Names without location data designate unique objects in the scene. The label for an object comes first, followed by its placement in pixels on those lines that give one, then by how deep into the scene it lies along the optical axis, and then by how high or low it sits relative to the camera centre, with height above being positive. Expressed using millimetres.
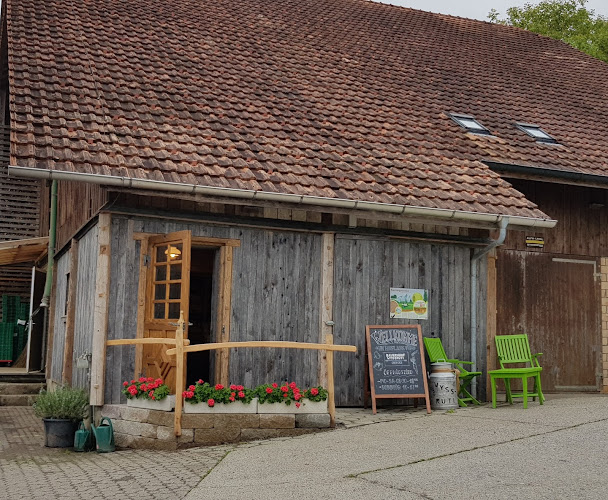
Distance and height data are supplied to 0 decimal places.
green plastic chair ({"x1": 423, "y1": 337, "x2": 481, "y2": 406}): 10555 -526
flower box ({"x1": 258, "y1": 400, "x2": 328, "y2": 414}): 8609 -932
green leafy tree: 28031 +10222
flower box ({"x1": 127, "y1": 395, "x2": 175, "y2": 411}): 8344 -918
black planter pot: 9000 -1303
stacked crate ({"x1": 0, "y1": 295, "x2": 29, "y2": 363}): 17875 -381
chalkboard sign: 10180 -511
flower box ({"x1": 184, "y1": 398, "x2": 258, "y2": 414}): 8297 -918
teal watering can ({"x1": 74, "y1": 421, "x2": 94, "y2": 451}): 8781 -1340
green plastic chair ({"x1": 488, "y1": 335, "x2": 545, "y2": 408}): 10320 -411
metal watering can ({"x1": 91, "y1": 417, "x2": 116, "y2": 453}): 8562 -1278
